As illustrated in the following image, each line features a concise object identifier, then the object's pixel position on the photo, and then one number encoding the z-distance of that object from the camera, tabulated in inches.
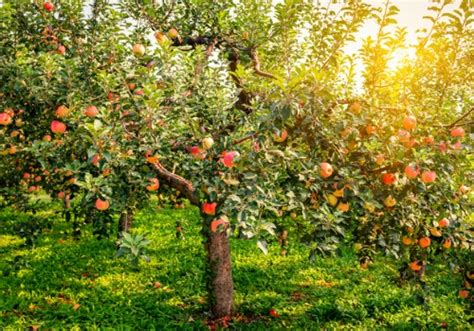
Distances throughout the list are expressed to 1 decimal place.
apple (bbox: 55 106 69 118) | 172.2
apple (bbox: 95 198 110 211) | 155.5
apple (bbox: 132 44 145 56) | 183.2
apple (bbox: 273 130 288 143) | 140.9
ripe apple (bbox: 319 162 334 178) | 154.2
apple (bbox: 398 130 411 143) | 155.9
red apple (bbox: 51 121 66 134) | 174.7
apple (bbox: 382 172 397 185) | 162.6
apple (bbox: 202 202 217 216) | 159.8
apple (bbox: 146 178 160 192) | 170.4
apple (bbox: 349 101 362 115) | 161.6
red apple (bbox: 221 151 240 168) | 142.1
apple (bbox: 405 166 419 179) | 149.0
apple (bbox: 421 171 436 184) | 150.9
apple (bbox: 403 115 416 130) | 154.3
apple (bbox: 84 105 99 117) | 166.9
